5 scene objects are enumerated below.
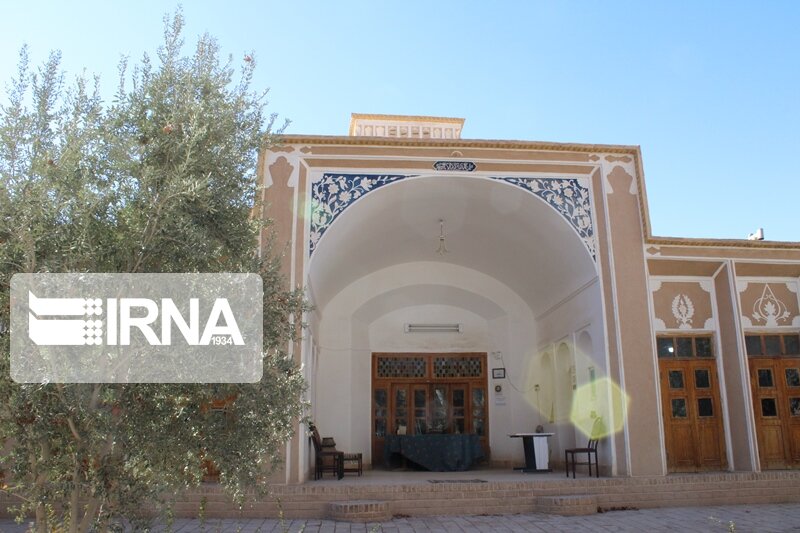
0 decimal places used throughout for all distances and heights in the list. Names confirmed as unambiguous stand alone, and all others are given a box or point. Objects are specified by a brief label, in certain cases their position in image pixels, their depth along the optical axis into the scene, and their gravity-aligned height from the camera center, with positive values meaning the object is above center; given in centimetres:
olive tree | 397 +100
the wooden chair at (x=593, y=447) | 983 -56
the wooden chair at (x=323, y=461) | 1077 -73
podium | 1162 -71
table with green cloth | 1234 -69
